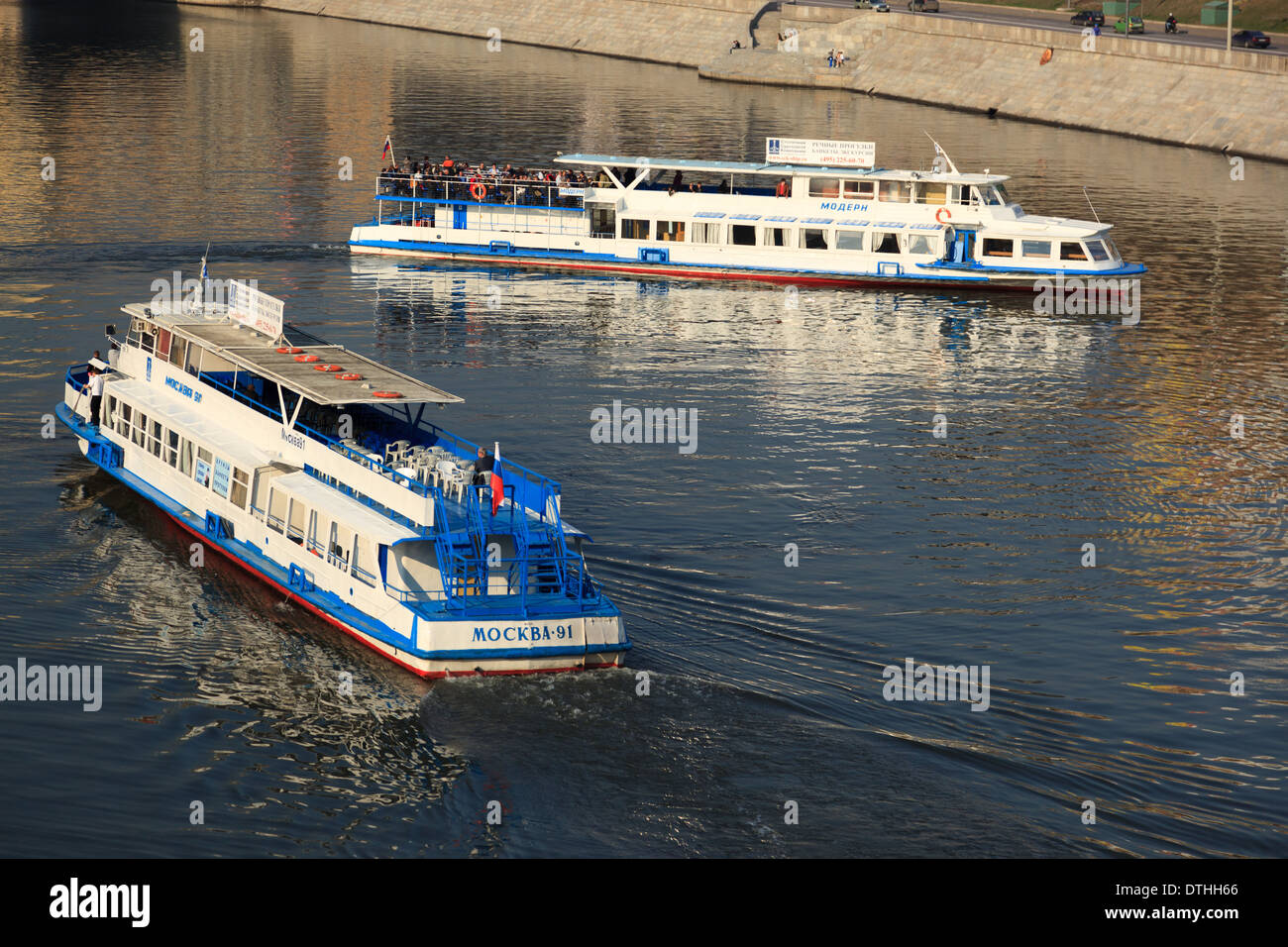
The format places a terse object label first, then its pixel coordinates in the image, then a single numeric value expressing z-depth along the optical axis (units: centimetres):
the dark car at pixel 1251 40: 13762
